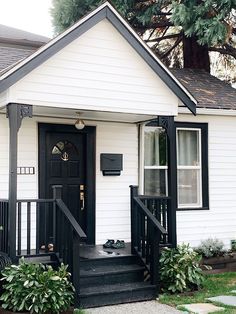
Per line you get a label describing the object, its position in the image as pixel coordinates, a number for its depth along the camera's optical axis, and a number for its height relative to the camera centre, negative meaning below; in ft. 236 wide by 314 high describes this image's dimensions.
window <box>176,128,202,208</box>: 31.24 +0.65
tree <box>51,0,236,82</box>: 37.56 +13.66
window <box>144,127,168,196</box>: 30.42 +0.98
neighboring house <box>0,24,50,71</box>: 27.86 +11.33
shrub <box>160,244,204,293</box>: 23.61 -4.77
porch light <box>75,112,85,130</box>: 26.55 +3.00
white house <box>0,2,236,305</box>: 22.17 +1.95
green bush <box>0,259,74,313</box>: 18.88 -4.57
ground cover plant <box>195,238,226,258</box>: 28.99 -4.46
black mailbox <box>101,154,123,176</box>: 28.40 +0.79
